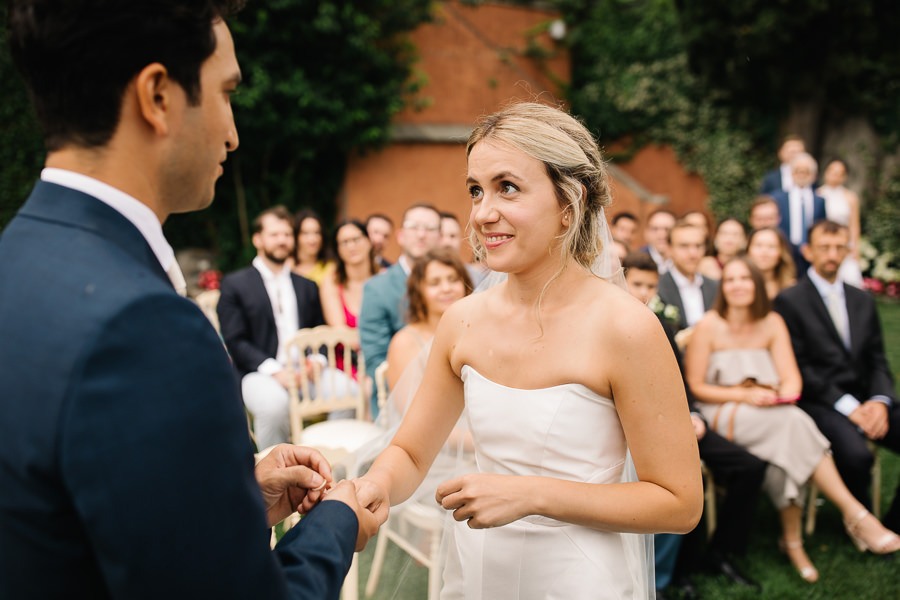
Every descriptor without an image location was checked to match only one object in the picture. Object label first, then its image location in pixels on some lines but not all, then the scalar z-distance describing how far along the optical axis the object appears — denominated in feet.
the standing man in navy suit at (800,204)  24.23
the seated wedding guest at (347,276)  18.84
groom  2.58
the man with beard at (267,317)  15.67
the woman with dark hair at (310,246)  21.35
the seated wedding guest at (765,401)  12.48
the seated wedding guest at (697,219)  18.16
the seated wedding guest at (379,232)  22.02
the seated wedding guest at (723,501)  12.08
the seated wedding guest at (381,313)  14.76
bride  5.14
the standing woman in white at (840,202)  26.48
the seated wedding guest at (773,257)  17.88
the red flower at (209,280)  33.06
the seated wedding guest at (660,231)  20.77
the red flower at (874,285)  37.11
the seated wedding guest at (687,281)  17.06
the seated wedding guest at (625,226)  21.45
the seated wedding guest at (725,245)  19.89
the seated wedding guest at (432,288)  12.82
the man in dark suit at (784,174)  26.53
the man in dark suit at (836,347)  13.60
